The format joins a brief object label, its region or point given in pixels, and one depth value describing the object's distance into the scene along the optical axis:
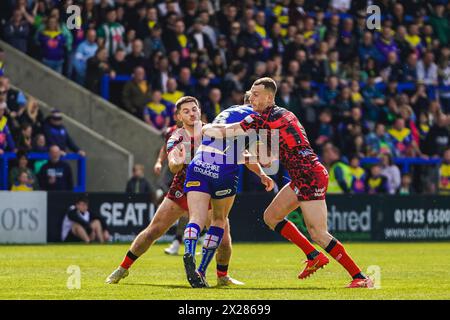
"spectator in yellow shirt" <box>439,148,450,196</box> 28.98
